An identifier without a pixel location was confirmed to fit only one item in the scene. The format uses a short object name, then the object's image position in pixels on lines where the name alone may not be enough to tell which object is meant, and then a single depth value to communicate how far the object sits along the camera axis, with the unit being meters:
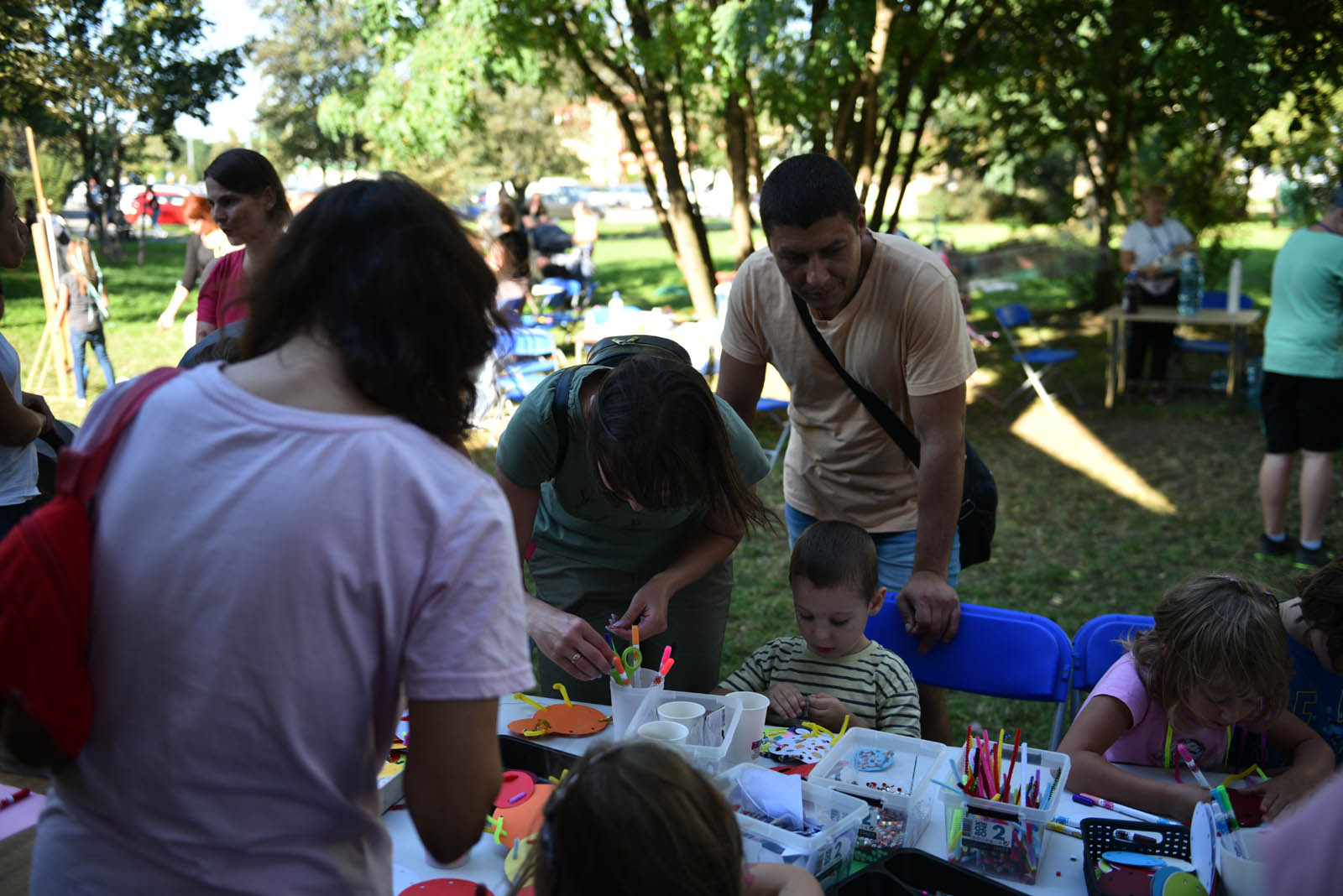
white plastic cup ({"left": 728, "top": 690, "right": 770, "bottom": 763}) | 1.85
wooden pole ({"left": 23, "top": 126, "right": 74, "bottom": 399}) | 7.35
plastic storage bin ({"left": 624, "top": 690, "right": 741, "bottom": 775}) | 1.73
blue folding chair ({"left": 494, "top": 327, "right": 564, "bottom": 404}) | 7.46
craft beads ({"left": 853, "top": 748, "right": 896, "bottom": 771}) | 1.84
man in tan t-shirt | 2.24
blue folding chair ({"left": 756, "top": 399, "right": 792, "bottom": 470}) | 6.30
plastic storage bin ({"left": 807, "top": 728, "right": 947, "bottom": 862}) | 1.61
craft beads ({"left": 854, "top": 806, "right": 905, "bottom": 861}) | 1.59
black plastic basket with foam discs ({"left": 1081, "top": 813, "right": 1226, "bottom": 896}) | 1.57
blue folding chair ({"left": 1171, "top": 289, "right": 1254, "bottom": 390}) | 8.54
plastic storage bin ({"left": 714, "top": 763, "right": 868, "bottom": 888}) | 1.48
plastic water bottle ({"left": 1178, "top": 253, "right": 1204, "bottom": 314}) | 8.07
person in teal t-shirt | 4.65
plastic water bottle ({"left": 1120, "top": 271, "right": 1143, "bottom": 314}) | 8.12
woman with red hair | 5.67
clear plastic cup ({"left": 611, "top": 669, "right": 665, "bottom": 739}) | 1.85
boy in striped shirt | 2.25
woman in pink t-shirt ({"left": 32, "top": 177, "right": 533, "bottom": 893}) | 0.90
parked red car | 17.22
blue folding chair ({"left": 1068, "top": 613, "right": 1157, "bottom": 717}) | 2.38
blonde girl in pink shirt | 1.91
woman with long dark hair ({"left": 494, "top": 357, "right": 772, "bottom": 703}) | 1.70
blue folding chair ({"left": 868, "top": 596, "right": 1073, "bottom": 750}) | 2.38
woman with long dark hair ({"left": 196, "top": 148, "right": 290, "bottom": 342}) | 3.31
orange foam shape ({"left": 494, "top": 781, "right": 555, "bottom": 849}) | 1.62
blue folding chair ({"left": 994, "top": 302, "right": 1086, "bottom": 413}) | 7.98
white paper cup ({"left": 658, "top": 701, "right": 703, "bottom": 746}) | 1.79
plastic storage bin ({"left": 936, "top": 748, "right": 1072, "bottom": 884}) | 1.54
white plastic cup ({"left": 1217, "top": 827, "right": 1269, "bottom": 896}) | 1.44
